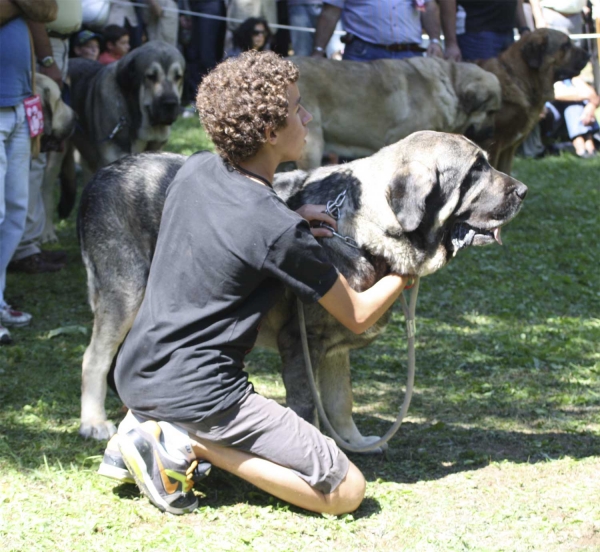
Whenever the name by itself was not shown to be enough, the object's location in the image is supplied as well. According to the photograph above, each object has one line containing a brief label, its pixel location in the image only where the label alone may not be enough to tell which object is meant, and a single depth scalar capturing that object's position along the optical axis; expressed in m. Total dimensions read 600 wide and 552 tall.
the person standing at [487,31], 9.59
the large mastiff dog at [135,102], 7.03
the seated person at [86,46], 9.12
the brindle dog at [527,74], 8.82
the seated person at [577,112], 12.12
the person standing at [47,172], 6.52
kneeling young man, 3.06
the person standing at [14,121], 5.16
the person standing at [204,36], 11.68
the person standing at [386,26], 8.08
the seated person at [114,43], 9.57
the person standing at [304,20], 10.45
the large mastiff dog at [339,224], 3.48
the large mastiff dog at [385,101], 7.77
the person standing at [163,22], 10.16
